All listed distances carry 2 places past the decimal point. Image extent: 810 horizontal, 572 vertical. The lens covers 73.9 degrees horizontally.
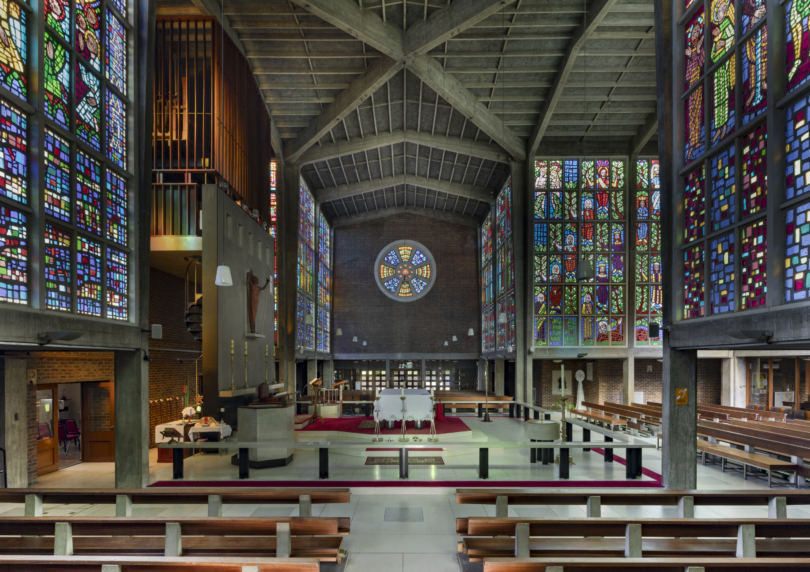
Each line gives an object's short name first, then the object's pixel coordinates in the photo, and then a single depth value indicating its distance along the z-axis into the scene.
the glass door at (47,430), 9.05
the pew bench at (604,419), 13.44
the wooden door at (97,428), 10.31
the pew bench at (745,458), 8.16
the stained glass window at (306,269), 19.94
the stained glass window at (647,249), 17.45
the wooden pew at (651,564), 3.21
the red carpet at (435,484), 7.96
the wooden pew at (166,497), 4.81
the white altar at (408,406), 10.43
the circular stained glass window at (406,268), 26.81
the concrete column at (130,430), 7.59
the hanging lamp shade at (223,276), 8.01
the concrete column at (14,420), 7.79
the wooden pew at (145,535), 3.91
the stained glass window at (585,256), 17.48
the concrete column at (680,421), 7.69
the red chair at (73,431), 11.94
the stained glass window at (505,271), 19.00
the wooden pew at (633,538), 4.00
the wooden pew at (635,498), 4.79
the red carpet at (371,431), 12.41
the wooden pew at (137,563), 3.19
